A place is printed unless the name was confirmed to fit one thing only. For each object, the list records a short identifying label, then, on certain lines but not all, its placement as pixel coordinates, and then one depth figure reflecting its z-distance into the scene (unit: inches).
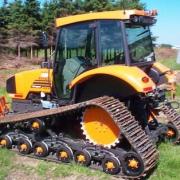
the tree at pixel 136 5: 1740.9
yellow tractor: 243.8
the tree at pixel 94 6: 1658.5
